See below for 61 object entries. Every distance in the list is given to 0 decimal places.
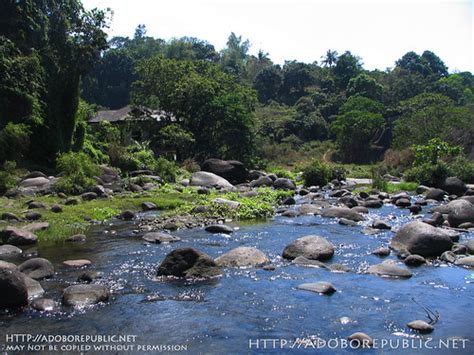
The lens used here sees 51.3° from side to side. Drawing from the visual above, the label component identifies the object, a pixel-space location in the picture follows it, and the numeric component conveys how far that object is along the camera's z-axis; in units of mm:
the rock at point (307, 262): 12000
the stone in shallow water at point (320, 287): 9945
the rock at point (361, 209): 20734
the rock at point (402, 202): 22875
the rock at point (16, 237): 13562
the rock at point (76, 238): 14430
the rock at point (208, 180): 28516
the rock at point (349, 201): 22672
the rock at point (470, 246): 13133
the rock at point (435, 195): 24719
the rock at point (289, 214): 19828
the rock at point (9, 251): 12481
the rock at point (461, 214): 17116
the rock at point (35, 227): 14691
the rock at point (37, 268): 10664
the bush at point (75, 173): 21766
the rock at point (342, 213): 18875
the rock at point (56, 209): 17438
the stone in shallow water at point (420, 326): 8078
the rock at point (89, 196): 20864
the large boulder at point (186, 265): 10922
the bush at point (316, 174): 31875
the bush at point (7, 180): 21303
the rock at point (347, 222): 17953
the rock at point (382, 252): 13141
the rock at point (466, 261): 11972
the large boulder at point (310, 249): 12662
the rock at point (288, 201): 23375
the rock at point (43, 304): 8805
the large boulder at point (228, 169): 31906
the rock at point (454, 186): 26422
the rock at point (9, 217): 15969
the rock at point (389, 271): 11195
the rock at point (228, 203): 19975
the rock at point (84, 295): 9055
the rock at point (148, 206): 19922
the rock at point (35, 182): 23438
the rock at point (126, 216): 18094
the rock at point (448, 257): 12383
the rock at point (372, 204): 22875
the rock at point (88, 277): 10592
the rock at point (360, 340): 7536
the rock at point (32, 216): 16198
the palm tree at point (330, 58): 87438
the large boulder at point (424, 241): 13008
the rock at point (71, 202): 19392
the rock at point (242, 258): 11906
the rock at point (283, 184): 29556
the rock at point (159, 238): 14445
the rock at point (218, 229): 16125
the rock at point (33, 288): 9500
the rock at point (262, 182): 31083
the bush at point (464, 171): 29911
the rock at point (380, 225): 16953
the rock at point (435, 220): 17328
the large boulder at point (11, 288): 8719
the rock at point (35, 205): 18062
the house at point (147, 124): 39625
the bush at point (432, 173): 28872
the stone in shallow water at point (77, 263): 11748
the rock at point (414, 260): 12117
